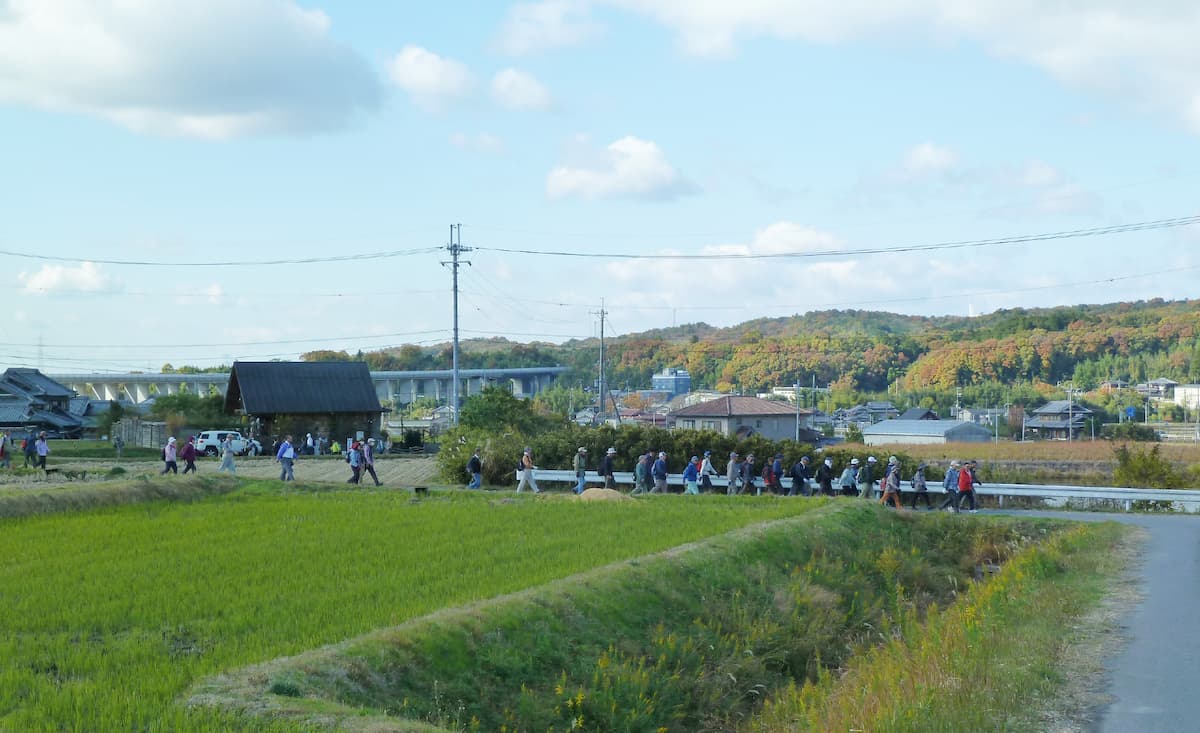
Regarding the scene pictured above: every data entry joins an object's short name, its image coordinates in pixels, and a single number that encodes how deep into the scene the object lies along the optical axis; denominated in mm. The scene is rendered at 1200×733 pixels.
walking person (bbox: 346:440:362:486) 33281
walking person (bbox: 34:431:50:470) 35531
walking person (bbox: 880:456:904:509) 29031
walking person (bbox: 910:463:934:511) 30894
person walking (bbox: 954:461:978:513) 28562
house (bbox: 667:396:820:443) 70812
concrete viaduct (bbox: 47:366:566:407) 139625
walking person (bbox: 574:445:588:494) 32031
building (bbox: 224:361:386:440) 59094
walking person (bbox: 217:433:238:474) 36531
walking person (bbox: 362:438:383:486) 33125
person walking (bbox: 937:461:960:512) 28781
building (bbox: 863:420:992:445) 85000
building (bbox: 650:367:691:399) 141500
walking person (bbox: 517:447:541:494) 30797
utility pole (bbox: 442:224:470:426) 52147
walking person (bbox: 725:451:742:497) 31356
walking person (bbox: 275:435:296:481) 31625
